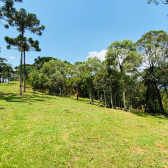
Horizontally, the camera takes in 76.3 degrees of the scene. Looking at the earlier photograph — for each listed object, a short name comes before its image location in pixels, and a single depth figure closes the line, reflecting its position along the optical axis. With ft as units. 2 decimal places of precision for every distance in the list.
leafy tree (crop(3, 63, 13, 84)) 153.69
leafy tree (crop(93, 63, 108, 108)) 80.89
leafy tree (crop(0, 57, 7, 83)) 141.38
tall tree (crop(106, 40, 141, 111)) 65.67
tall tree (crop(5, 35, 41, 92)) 81.61
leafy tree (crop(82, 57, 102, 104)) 90.43
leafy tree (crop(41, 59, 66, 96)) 121.90
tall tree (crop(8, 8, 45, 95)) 67.92
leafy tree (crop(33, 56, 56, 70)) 201.67
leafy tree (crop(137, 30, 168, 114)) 65.16
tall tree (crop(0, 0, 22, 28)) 54.02
